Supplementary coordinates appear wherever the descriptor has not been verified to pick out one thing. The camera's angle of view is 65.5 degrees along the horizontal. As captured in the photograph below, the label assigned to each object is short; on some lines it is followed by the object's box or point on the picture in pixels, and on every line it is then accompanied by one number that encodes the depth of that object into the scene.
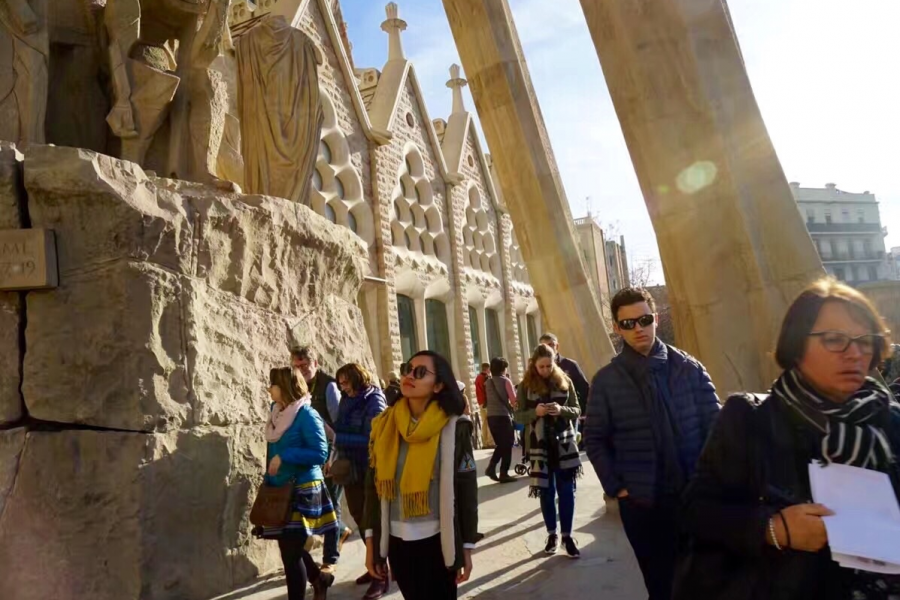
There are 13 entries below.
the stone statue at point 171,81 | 5.18
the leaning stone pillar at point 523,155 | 8.45
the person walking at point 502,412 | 8.28
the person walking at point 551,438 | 4.55
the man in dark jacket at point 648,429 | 2.70
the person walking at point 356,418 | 4.18
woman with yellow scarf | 2.63
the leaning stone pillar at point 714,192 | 3.78
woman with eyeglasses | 1.41
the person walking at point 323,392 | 4.48
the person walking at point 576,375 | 5.85
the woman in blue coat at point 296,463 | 3.54
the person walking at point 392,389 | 7.82
